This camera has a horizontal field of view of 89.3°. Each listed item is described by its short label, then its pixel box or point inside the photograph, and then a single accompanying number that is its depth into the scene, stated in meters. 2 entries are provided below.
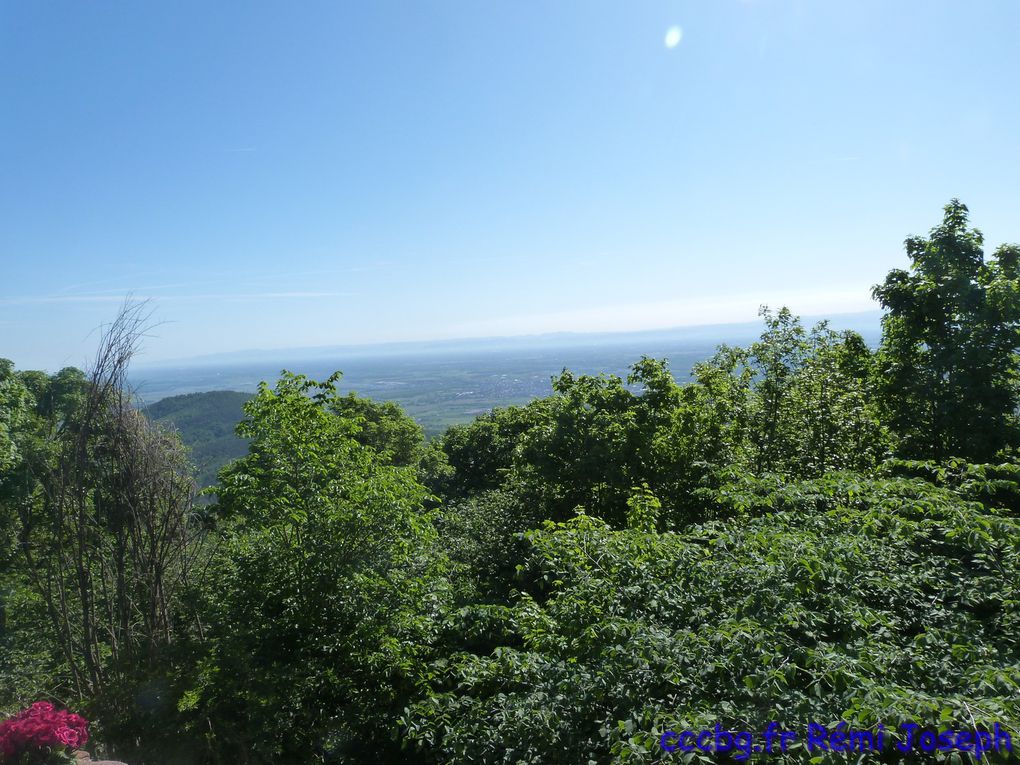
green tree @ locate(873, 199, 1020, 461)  10.09
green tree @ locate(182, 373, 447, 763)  7.09
